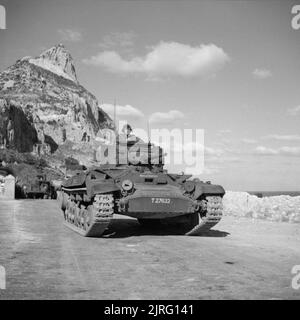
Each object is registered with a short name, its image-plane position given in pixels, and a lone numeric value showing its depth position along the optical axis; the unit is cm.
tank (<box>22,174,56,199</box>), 3928
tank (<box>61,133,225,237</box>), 1057
